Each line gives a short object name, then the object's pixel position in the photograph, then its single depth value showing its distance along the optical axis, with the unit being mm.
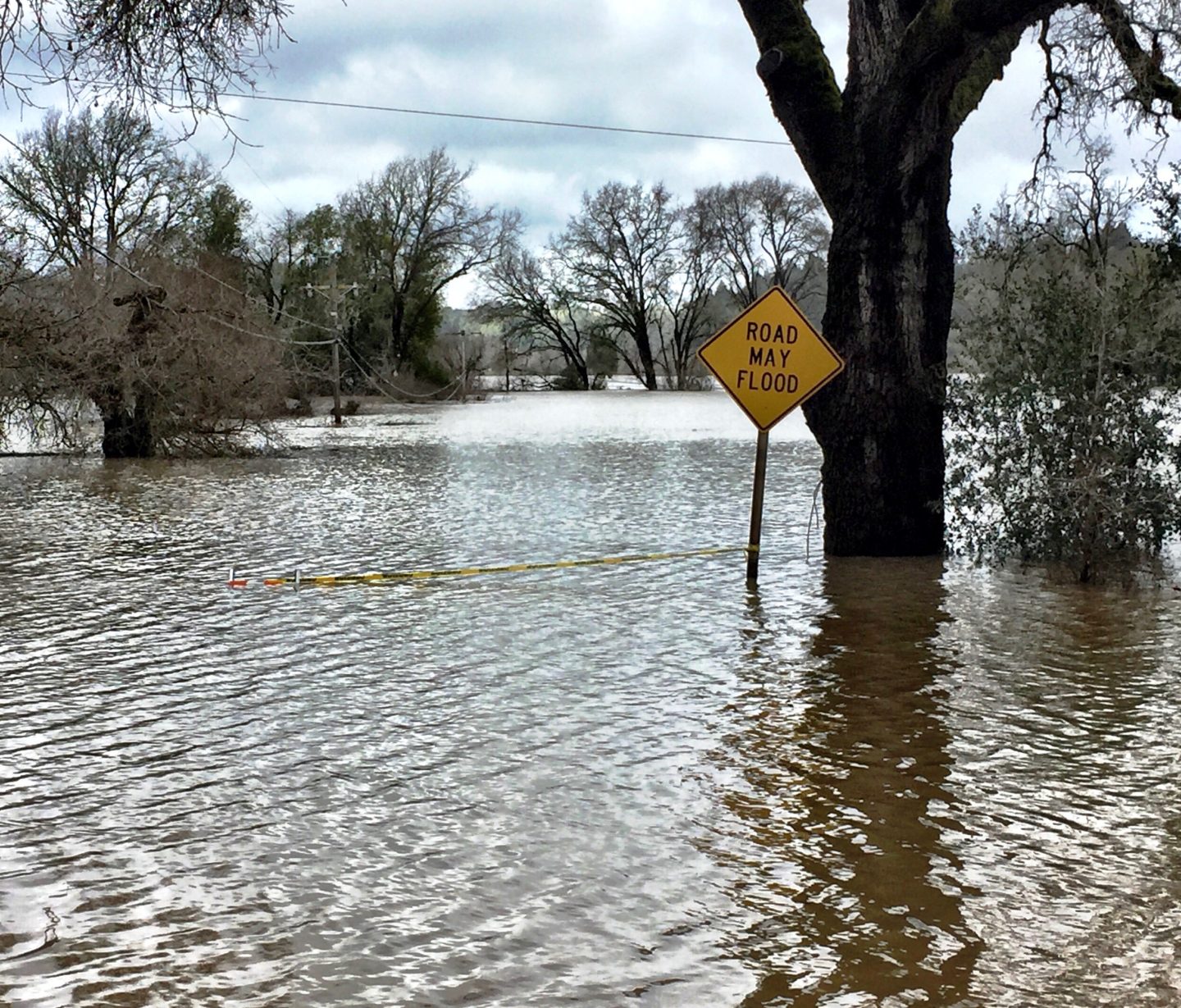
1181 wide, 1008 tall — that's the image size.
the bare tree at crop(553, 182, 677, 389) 102938
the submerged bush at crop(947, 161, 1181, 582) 13055
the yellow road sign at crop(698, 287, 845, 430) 13070
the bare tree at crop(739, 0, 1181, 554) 14023
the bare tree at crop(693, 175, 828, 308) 96562
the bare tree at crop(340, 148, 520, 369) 87875
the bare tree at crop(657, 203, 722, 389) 103062
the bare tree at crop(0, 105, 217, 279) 55156
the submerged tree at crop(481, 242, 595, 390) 105188
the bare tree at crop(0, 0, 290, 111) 12070
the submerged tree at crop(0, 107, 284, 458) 25219
